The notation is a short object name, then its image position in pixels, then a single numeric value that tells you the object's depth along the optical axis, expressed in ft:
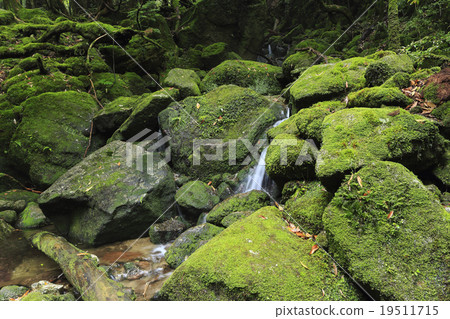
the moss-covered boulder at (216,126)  22.43
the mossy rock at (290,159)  14.30
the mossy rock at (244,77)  30.96
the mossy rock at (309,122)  15.39
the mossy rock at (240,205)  16.57
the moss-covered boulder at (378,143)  10.73
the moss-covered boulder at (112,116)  25.67
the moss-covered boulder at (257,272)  8.52
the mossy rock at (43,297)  10.12
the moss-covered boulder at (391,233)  7.78
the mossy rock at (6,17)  37.52
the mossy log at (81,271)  10.98
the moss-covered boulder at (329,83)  19.56
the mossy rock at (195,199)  19.12
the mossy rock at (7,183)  23.76
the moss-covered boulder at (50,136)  23.17
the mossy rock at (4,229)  18.75
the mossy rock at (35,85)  26.21
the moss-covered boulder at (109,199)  18.10
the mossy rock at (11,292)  12.49
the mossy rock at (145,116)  24.44
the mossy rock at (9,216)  20.33
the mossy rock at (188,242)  15.10
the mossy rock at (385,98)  14.33
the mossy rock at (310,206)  11.64
